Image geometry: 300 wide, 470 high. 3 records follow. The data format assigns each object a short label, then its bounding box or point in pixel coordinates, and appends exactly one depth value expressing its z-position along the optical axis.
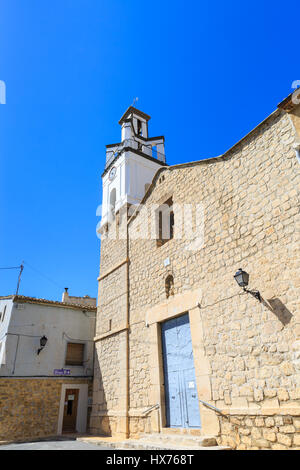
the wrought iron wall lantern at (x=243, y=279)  5.25
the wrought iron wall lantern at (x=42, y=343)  10.25
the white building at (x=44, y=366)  9.21
